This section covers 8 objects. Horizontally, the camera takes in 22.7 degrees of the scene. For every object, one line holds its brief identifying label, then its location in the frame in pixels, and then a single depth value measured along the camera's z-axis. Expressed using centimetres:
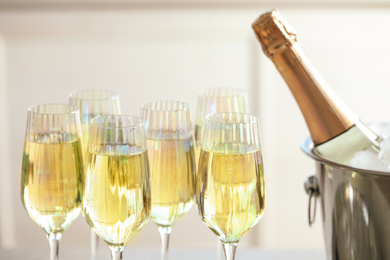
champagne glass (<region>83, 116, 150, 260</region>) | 98
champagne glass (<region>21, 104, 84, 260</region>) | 103
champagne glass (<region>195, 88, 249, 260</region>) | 121
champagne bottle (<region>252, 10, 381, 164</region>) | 116
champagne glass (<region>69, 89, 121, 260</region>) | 120
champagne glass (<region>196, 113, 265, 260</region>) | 100
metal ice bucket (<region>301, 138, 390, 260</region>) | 110
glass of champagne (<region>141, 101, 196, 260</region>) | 108
